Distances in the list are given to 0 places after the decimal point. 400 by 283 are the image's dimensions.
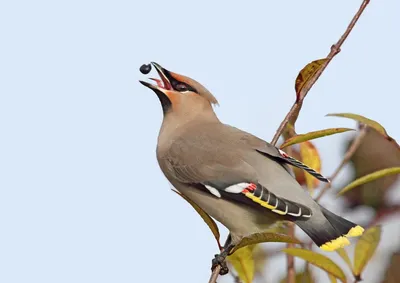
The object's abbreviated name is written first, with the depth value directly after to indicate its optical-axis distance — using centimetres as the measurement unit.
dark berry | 565
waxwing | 492
